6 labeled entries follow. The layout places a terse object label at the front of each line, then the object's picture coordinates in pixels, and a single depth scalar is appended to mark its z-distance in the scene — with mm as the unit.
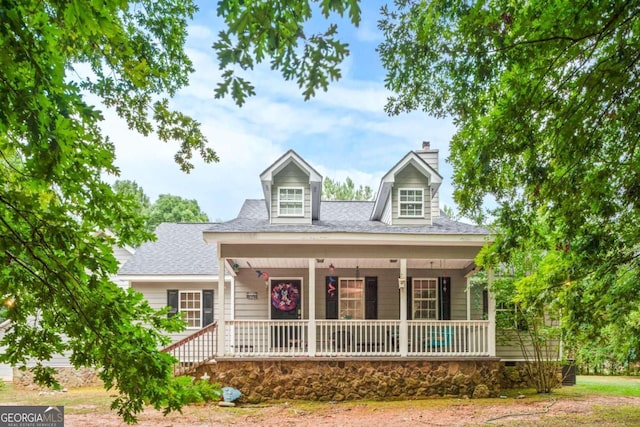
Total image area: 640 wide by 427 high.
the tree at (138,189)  38250
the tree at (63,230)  2246
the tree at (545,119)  4500
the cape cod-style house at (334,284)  10906
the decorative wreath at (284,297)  13820
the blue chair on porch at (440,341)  11198
